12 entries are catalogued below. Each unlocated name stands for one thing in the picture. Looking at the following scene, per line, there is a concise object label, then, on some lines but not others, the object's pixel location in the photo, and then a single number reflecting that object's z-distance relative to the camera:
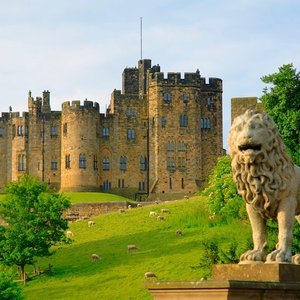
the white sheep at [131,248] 70.94
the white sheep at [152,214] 83.56
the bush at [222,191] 58.39
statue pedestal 12.33
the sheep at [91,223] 84.50
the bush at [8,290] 46.22
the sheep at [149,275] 60.12
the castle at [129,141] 116.50
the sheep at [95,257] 70.10
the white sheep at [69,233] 81.22
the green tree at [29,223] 67.62
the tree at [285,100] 40.26
